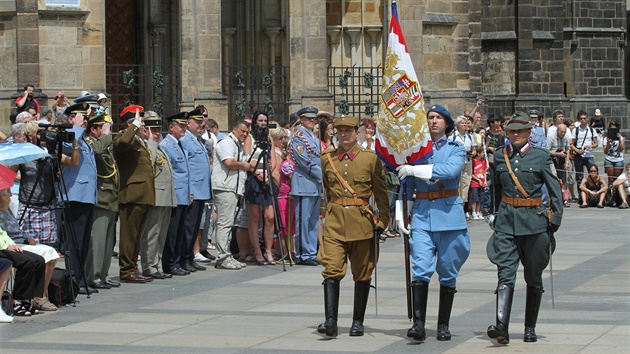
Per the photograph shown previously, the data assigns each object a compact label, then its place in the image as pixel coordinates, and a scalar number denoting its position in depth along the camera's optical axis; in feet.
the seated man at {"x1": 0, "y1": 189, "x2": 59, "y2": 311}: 42.88
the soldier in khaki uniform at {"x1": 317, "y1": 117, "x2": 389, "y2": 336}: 38.32
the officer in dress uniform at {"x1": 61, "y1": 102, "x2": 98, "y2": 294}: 47.06
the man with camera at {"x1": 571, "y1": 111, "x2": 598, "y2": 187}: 91.81
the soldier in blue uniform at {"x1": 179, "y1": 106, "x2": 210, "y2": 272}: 54.85
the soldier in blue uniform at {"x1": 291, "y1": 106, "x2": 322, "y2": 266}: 57.57
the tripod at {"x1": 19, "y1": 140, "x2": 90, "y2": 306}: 45.11
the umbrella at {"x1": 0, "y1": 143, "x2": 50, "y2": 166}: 42.98
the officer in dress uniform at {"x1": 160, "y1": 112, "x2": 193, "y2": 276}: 53.88
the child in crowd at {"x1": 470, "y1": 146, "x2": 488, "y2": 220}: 79.77
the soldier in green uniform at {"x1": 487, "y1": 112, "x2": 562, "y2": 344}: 37.24
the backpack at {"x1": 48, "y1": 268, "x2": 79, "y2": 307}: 44.32
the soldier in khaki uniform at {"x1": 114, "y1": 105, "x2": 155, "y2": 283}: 51.03
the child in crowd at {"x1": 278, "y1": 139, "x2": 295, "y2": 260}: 58.59
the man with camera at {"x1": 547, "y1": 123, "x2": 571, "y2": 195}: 90.33
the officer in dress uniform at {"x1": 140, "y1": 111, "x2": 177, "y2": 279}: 52.29
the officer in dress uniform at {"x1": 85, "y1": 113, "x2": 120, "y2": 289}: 48.60
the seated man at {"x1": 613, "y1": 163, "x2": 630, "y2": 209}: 86.58
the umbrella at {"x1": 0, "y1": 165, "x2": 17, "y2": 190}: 41.60
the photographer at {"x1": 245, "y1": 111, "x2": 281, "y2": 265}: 56.34
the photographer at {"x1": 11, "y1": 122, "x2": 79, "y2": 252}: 44.96
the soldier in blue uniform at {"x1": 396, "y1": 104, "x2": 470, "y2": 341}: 37.32
